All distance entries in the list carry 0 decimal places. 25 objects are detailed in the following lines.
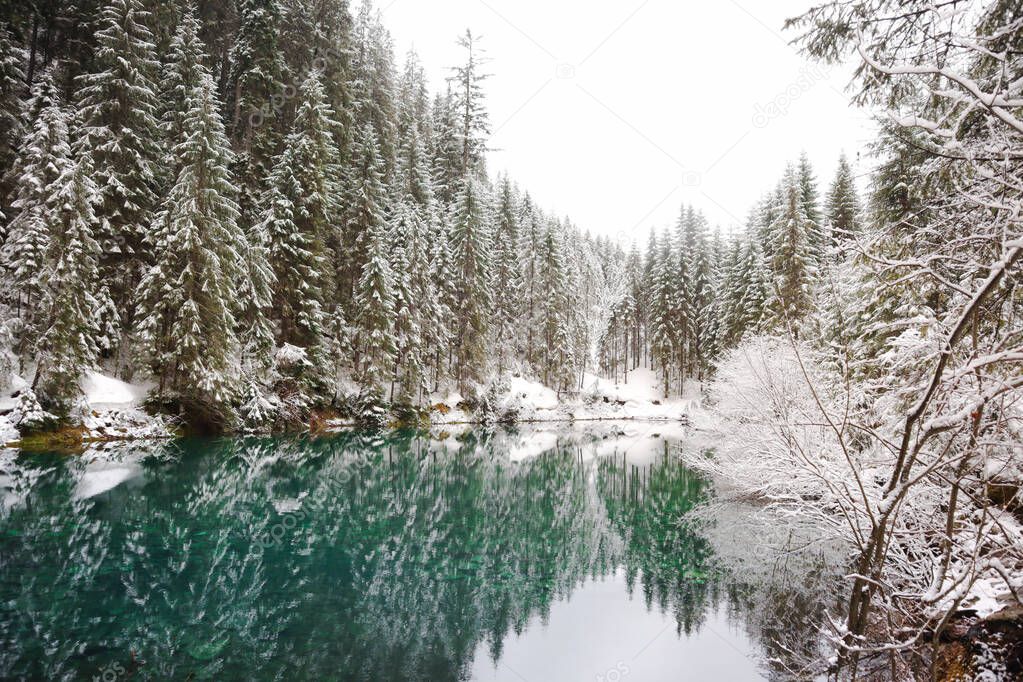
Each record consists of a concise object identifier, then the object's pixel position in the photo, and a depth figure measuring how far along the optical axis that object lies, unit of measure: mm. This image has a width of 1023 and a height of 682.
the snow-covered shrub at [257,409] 24375
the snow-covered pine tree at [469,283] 38562
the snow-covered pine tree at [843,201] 30078
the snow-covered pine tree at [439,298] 36531
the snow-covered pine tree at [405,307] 33406
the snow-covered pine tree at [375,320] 31047
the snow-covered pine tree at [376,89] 40062
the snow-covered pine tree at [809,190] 35312
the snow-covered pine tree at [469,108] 46500
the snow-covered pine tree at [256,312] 24656
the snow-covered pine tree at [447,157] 46156
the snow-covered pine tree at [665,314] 48875
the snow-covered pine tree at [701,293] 47188
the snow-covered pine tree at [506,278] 43941
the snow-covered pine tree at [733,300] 36219
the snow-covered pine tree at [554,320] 47094
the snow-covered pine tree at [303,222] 26938
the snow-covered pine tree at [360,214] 33000
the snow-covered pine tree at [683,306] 49031
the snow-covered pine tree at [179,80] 24578
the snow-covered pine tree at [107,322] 20422
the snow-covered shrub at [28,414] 17547
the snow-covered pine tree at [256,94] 28719
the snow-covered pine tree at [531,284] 47844
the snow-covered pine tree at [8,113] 20688
